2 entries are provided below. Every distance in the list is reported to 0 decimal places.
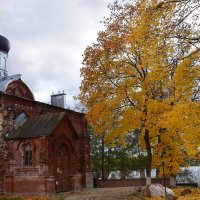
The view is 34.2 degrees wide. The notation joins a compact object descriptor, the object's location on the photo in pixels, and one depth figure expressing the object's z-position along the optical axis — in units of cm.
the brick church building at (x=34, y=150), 2059
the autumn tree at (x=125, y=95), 1805
